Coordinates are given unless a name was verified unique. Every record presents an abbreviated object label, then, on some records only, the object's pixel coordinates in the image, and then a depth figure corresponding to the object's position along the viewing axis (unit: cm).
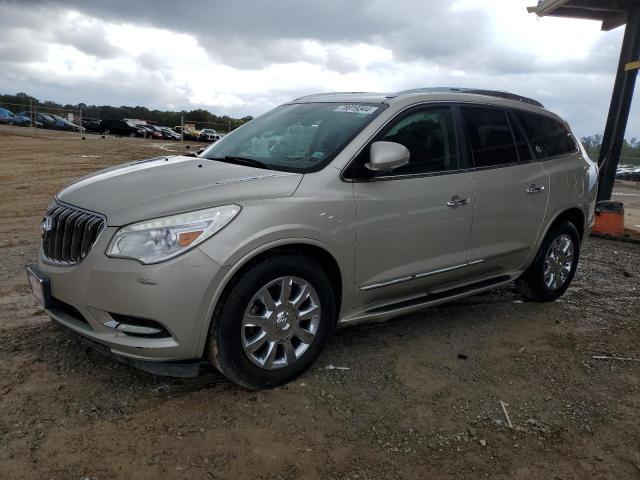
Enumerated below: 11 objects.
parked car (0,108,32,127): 3554
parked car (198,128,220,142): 3975
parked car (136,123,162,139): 4262
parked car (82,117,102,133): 4157
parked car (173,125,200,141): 4072
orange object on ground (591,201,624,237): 882
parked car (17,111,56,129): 3581
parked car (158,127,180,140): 4362
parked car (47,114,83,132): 3888
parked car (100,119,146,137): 4094
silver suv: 291
